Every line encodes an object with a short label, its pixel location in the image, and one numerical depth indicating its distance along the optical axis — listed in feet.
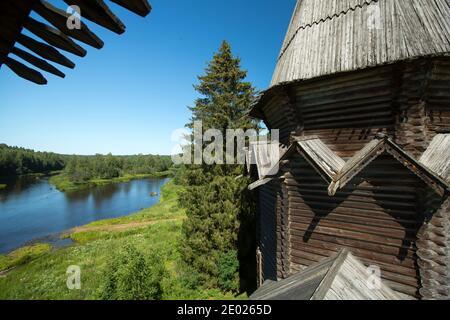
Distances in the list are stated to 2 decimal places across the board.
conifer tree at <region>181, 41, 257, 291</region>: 52.11
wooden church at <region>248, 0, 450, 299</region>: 16.28
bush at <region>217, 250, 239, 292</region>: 49.83
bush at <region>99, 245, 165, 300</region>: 39.06
